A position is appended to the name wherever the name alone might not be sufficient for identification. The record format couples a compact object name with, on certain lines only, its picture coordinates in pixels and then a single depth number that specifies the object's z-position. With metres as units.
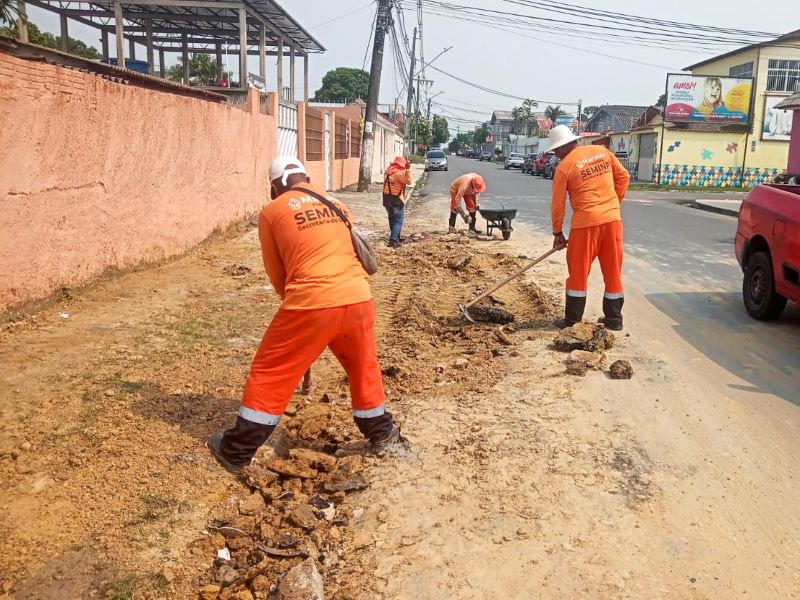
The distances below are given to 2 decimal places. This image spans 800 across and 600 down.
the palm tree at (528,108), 99.62
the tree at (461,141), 160.38
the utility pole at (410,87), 44.08
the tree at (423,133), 79.26
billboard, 35.22
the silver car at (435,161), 48.23
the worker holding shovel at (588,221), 6.27
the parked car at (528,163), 44.28
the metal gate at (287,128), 15.88
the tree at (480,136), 125.12
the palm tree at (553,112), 100.75
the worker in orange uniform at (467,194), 13.19
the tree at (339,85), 93.44
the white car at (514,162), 53.41
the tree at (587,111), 104.15
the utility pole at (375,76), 21.59
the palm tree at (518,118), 103.68
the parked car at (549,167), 38.75
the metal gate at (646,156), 37.94
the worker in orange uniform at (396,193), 11.53
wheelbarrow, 12.02
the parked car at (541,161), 40.33
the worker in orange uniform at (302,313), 3.53
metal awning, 18.53
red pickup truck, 6.25
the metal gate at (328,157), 21.14
